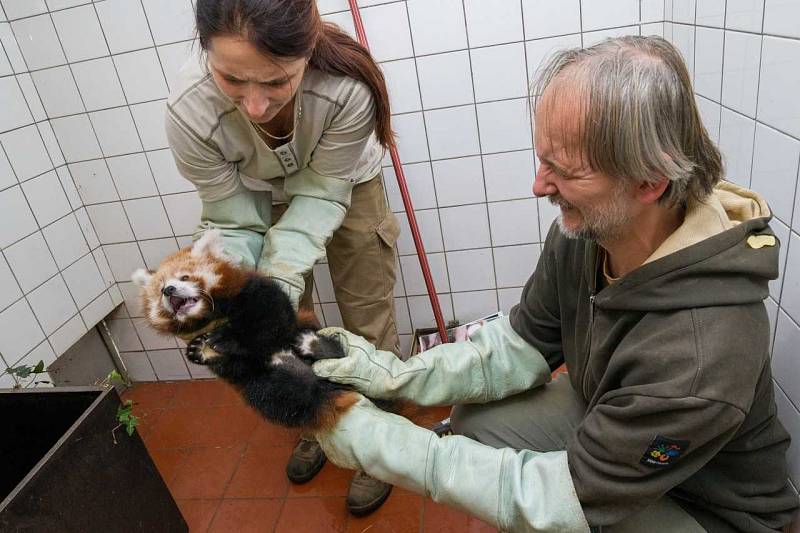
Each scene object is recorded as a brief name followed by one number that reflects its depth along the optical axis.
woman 1.18
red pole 1.73
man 0.78
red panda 1.07
